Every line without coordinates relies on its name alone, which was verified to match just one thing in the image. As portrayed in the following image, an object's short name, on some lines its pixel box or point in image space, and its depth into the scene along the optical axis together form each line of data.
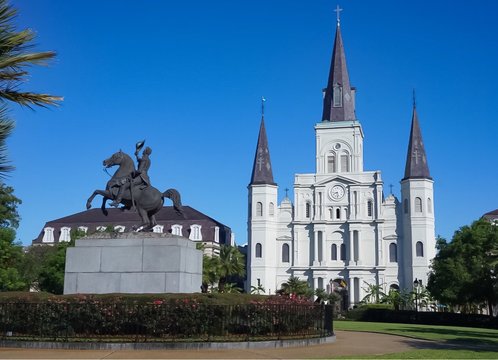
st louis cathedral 76.69
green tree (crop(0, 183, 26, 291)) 45.25
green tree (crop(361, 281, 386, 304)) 73.00
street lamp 70.18
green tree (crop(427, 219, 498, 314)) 44.44
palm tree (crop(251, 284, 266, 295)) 75.99
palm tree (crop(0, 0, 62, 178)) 8.05
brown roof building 84.44
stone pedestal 18.14
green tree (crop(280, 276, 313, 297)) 69.19
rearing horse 19.44
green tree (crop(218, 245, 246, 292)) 70.86
